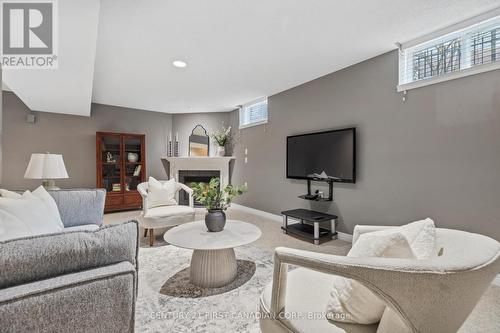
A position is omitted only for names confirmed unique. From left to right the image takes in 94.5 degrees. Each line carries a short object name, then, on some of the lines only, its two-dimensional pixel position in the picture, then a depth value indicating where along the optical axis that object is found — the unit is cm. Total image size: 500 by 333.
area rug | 154
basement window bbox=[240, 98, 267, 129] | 479
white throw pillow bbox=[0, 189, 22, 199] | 192
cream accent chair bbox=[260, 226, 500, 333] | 70
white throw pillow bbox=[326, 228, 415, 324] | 85
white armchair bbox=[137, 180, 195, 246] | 291
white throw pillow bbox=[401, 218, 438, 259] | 87
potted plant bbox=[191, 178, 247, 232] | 225
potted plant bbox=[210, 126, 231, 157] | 557
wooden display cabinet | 484
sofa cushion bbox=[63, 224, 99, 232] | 227
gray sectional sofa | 73
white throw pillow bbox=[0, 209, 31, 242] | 133
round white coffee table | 193
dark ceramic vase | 224
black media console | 306
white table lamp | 289
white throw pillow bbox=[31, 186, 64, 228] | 190
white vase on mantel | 558
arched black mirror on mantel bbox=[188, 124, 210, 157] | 580
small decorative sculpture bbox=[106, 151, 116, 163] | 497
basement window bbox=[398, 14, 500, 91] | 212
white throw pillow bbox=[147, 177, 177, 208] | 335
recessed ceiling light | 302
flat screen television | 309
